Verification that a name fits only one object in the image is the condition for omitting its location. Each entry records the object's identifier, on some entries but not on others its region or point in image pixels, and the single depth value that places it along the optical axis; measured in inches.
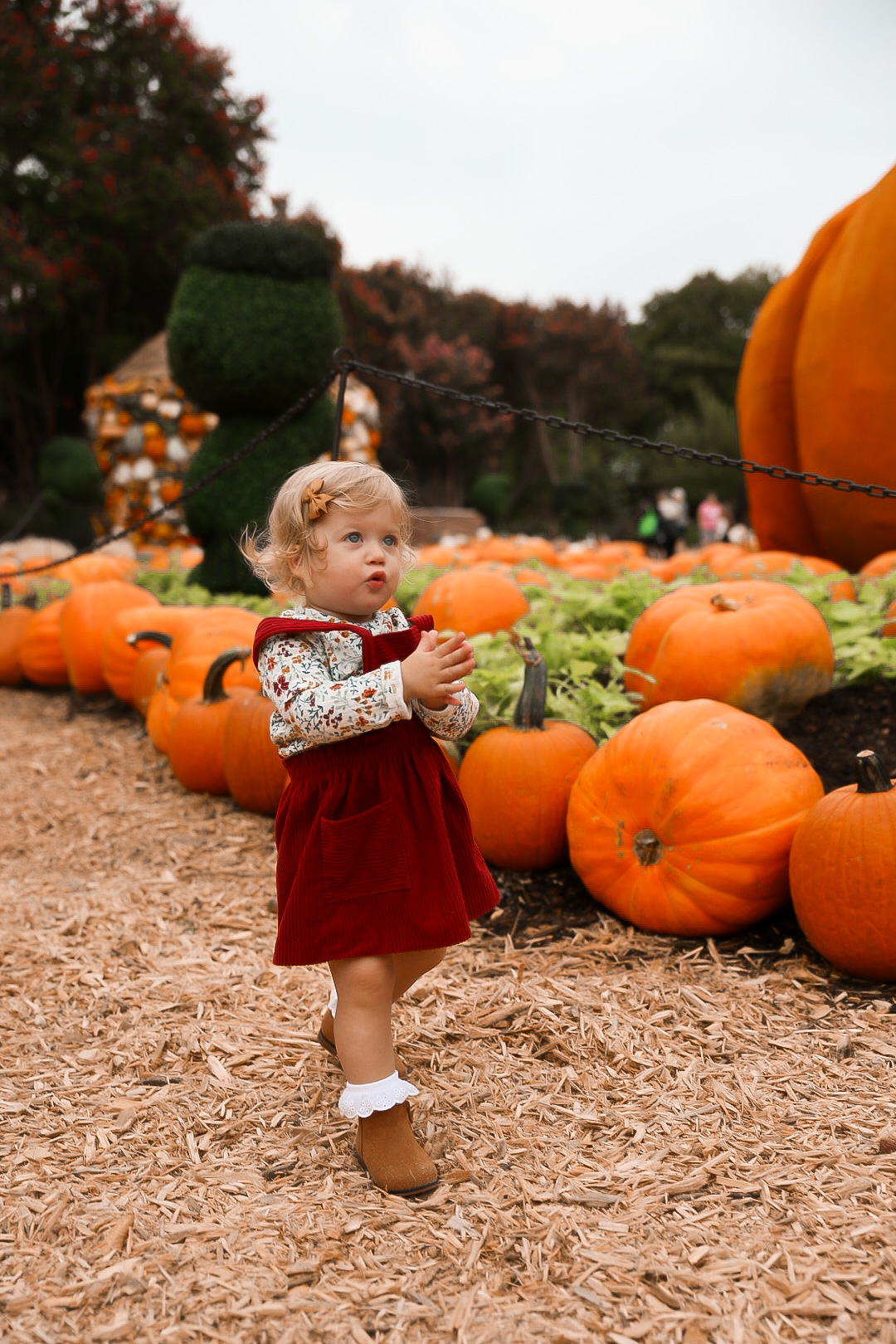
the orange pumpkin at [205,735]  159.6
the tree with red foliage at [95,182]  608.4
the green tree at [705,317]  1525.6
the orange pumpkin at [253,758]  147.3
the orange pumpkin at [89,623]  237.5
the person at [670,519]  591.8
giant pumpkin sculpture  205.0
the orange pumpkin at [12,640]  275.6
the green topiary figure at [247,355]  282.8
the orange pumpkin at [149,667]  198.2
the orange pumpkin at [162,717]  178.4
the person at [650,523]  613.9
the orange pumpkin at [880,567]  179.9
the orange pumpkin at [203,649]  173.6
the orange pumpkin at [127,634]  212.7
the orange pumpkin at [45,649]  261.3
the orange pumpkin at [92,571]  295.3
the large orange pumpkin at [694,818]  97.6
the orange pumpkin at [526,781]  113.8
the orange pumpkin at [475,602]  175.2
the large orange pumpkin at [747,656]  125.0
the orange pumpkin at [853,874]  85.8
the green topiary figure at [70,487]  536.7
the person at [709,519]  705.0
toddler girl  64.8
